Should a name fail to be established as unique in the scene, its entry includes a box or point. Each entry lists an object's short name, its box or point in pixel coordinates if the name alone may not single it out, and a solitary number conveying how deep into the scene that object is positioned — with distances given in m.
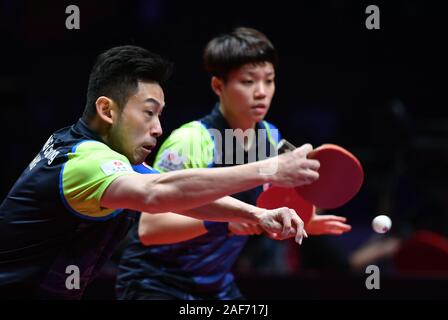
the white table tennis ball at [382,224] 7.05
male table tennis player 5.46
